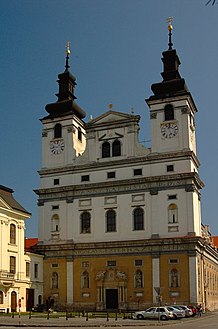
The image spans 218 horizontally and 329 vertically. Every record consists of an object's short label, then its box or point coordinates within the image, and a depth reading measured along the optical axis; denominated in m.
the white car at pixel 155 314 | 39.69
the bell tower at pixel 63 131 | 60.75
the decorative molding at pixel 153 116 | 56.78
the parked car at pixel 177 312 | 41.14
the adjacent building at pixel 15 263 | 49.59
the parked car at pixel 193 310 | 45.58
